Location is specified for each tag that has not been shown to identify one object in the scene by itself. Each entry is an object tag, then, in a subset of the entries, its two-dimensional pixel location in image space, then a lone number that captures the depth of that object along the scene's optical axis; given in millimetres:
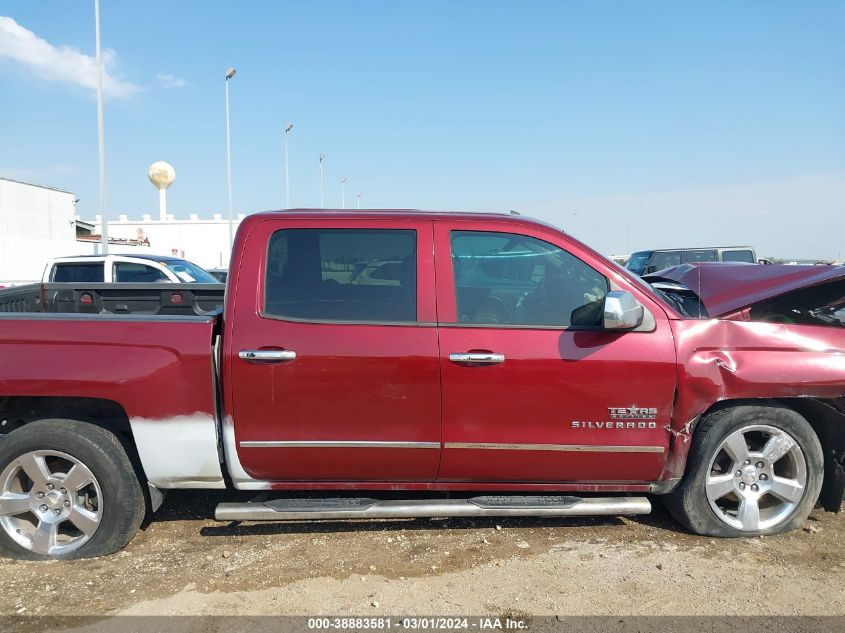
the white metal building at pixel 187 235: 56375
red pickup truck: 3131
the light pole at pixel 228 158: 28359
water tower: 55094
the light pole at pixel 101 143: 16609
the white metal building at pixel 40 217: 28406
